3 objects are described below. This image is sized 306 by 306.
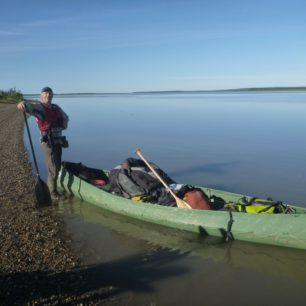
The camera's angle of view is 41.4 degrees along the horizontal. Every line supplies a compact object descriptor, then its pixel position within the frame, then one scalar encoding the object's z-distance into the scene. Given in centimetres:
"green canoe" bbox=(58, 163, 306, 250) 625
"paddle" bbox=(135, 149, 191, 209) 759
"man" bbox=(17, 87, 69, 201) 921
